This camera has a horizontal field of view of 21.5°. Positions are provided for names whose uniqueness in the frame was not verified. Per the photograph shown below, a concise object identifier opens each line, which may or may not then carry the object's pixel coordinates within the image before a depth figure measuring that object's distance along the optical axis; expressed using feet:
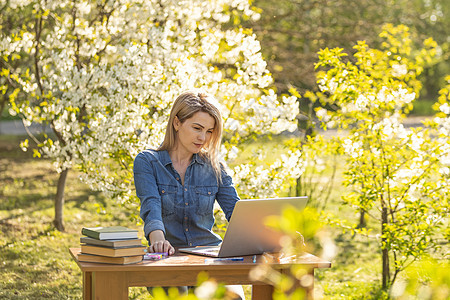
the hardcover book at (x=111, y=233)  16.63
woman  21.61
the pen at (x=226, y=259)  17.73
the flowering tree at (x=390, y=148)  31.68
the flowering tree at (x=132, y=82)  34.46
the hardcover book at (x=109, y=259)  16.66
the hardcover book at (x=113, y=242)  16.42
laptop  17.11
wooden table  16.59
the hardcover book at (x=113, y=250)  16.47
